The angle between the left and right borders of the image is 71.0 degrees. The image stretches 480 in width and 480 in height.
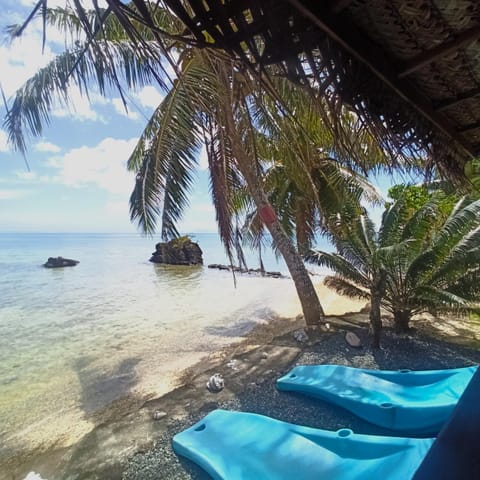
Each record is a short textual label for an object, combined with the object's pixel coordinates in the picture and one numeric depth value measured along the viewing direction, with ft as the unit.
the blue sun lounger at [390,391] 10.41
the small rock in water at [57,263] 89.51
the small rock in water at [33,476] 10.55
